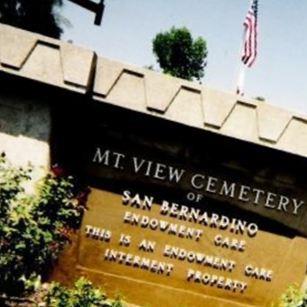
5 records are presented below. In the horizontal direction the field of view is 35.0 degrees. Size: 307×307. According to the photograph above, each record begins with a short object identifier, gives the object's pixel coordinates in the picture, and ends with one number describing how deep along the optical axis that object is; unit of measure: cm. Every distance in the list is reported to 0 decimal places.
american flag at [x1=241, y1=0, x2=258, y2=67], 1088
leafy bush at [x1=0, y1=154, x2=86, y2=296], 480
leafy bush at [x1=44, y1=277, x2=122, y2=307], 464
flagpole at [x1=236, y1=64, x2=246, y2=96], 1152
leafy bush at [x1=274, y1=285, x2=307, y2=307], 436
